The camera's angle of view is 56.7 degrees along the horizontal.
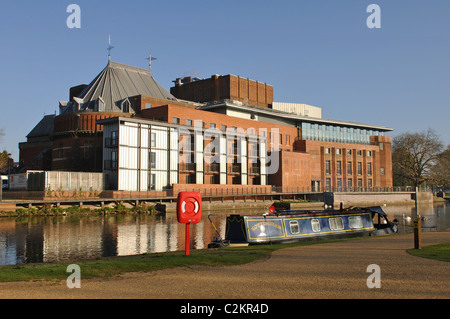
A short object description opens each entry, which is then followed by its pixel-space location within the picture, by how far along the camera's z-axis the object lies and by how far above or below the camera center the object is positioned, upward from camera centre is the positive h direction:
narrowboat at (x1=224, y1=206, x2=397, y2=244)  23.44 -2.49
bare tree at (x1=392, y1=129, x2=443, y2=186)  106.12 +7.78
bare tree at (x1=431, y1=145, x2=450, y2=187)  105.75 +4.17
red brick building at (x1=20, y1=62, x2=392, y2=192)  70.88 +11.14
